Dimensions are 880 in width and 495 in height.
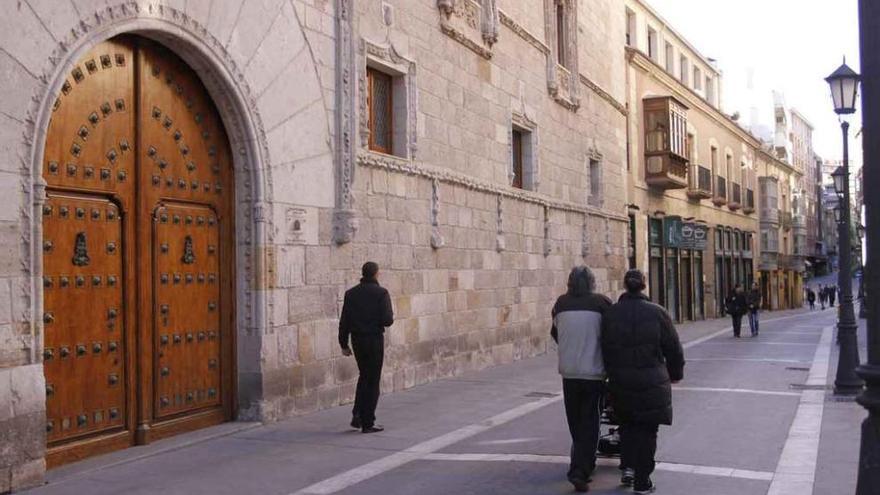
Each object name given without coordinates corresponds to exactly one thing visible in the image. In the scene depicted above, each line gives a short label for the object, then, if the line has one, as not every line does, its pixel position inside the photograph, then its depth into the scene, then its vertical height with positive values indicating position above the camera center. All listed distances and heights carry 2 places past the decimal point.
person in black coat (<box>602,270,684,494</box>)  5.78 -0.65
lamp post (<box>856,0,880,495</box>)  4.30 +0.16
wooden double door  6.75 +0.20
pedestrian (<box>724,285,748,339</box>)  22.64 -0.98
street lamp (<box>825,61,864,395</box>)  10.90 -0.46
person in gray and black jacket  6.00 -0.62
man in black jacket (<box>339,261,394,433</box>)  8.41 -0.52
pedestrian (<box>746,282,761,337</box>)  22.91 -0.93
